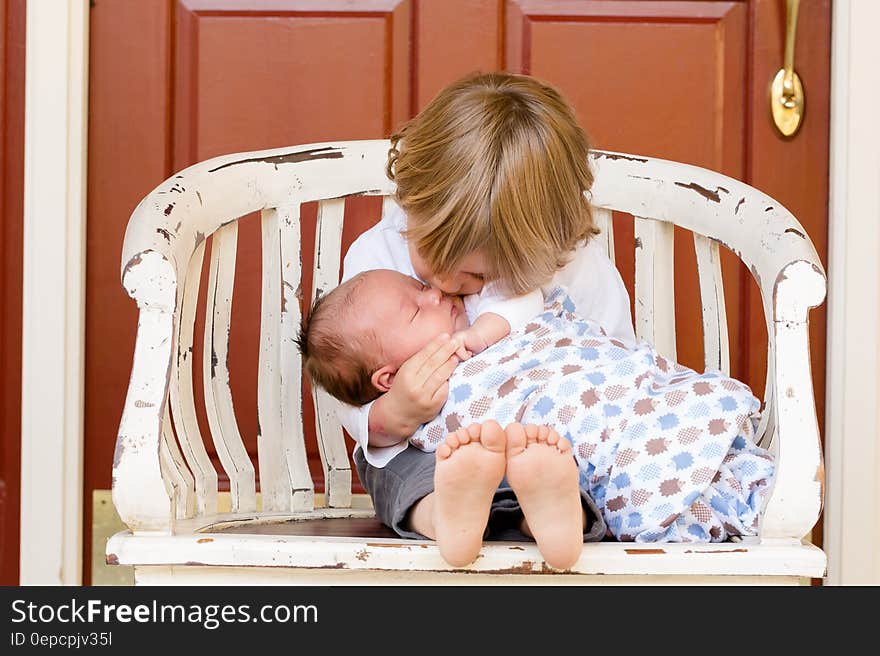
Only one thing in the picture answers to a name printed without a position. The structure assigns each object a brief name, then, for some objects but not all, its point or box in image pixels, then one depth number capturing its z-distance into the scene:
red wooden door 3.39
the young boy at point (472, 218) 2.59
